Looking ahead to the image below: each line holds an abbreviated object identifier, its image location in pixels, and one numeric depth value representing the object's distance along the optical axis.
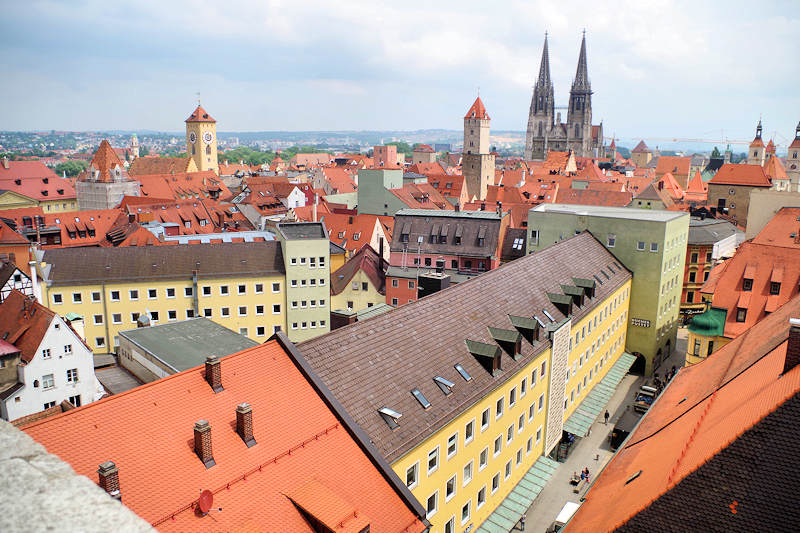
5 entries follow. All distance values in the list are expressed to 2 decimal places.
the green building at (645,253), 51.97
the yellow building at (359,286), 61.22
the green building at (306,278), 56.47
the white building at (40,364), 37.16
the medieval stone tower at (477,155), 131.12
